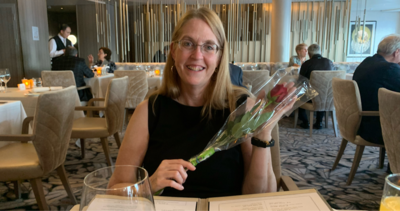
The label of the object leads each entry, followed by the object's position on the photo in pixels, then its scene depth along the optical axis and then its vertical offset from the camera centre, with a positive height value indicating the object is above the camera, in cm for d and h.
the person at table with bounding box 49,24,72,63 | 685 +30
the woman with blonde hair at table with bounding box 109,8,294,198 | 121 -30
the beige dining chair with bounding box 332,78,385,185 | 271 -54
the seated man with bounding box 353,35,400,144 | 276 -23
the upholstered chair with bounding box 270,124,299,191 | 135 -52
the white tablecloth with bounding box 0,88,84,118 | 299 -46
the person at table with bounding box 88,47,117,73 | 659 -8
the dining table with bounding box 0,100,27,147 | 232 -50
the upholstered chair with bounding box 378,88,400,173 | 191 -46
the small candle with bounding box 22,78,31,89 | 365 -34
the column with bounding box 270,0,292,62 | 746 +64
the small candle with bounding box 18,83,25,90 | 350 -36
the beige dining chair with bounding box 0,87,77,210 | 196 -62
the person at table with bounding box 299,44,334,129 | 494 -18
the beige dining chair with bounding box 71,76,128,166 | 299 -70
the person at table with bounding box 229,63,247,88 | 259 -18
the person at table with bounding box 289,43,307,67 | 634 -5
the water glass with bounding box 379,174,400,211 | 59 -29
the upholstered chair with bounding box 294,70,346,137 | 441 -54
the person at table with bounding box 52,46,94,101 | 484 -17
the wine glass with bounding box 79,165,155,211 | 41 -20
